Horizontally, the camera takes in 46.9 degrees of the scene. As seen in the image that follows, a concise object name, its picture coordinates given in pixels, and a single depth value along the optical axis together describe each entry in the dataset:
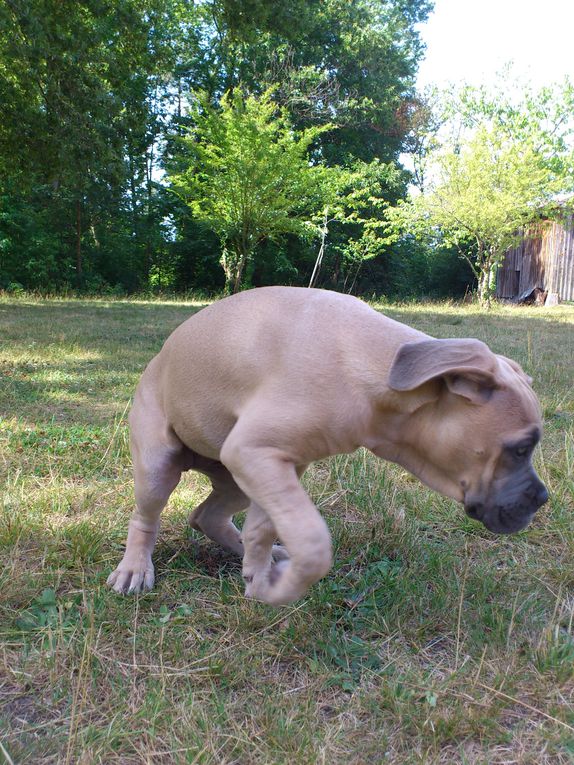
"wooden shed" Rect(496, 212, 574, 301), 24.25
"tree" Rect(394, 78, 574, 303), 21.00
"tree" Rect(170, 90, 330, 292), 20.44
